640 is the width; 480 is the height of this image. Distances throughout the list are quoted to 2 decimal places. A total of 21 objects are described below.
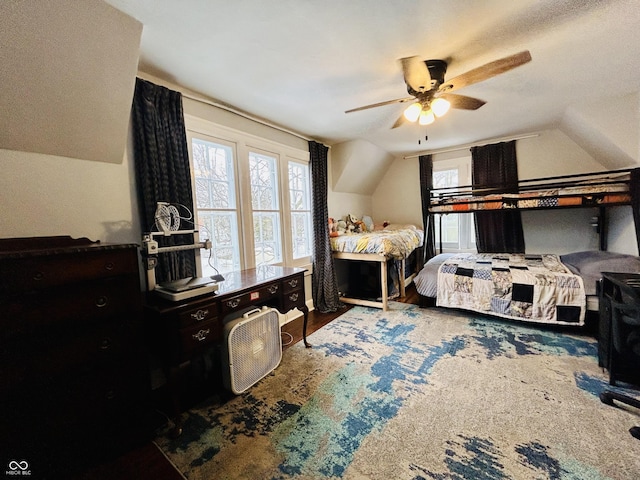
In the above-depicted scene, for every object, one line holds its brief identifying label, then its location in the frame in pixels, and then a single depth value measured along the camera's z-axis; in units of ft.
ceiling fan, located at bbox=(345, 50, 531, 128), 5.27
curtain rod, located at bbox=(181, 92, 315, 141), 6.87
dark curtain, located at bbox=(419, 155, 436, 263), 14.06
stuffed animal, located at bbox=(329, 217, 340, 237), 11.76
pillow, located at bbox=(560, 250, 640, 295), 7.43
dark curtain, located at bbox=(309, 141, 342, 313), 10.82
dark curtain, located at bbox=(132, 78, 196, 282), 5.64
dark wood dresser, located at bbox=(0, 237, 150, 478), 3.25
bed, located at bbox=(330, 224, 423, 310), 10.38
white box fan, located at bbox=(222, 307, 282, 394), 5.49
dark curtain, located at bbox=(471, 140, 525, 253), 12.75
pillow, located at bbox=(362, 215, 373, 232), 14.74
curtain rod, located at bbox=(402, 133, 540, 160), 12.27
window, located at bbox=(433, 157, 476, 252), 14.06
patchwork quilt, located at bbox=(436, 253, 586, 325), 7.69
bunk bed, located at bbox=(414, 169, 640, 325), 7.67
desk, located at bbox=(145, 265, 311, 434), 4.58
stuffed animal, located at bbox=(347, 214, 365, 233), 13.30
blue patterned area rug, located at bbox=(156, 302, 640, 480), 3.88
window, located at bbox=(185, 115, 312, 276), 7.30
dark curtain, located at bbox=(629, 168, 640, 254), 8.11
